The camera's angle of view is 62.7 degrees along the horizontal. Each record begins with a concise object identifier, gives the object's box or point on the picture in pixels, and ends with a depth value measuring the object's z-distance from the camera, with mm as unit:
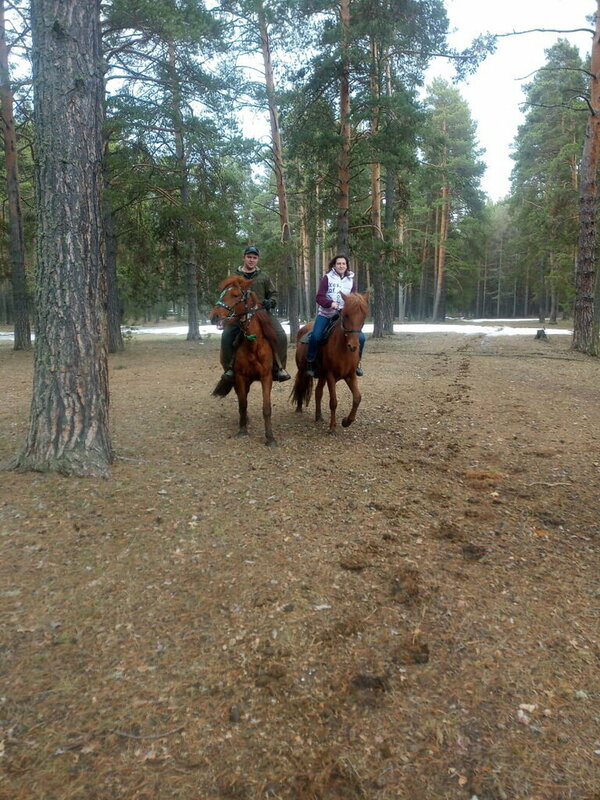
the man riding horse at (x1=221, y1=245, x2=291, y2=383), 6902
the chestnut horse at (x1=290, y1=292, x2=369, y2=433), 6602
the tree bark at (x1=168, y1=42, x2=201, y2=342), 12873
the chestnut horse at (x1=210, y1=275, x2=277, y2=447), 6555
